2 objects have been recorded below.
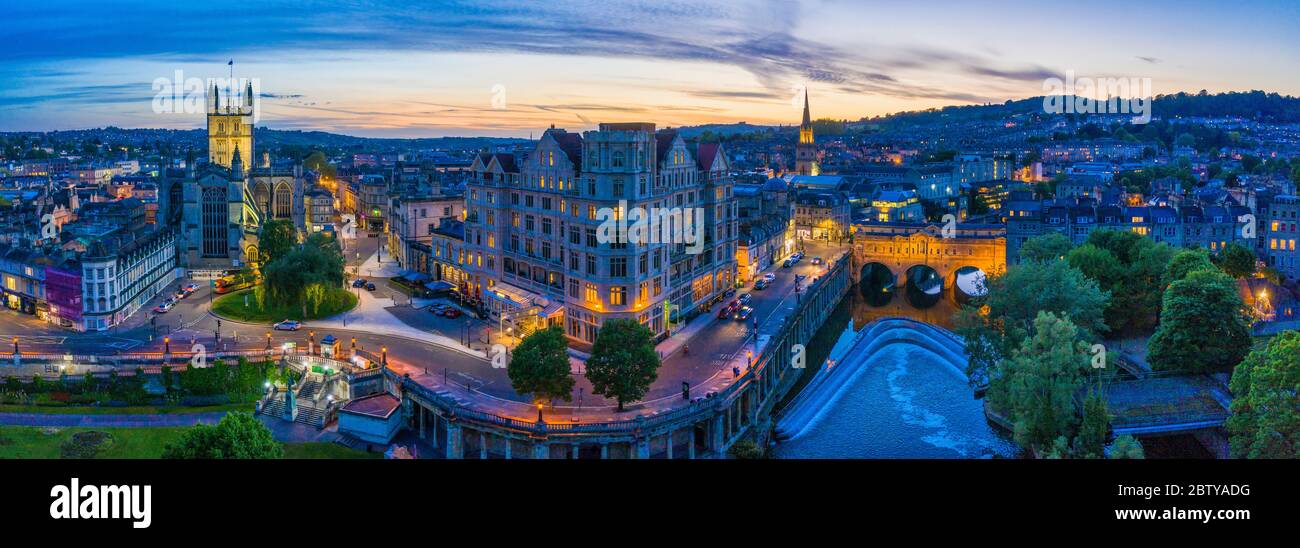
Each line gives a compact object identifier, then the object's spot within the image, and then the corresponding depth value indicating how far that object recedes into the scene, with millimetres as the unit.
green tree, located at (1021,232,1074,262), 62156
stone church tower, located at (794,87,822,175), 143375
